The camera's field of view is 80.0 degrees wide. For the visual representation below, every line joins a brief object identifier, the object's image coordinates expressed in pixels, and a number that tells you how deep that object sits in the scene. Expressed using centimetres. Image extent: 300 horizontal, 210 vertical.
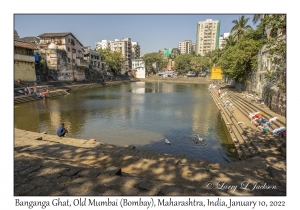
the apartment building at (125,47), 9862
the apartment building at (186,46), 16100
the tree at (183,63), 8419
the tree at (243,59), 2723
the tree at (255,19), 2489
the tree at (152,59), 9194
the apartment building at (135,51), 11738
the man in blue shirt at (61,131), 1149
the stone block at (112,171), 456
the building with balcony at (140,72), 8950
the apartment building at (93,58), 6097
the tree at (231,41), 4492
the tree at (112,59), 6950
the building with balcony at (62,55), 4306
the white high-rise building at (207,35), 11425
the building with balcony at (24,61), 3116
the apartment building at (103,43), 14392
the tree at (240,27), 4182
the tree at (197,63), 8094
